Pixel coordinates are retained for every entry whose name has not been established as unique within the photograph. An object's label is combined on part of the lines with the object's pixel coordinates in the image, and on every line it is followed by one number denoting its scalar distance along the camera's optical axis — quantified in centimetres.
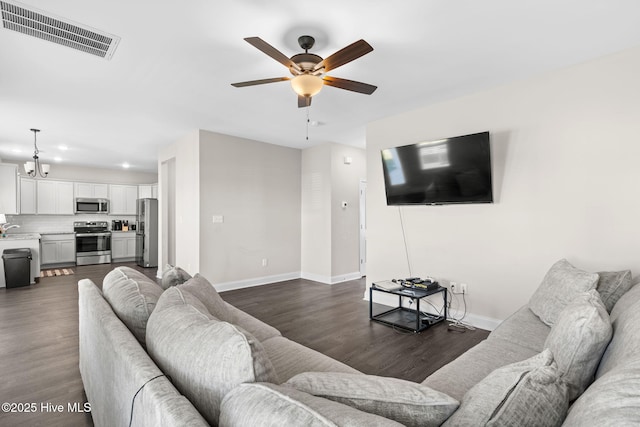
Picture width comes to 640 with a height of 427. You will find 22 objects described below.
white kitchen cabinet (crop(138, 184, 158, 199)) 844
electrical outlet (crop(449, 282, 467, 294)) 358
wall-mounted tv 327
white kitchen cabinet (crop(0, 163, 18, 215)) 649
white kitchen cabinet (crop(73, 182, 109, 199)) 795
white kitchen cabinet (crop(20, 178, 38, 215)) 718
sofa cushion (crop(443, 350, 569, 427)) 77
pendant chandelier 570
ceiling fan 212
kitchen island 548
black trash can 530
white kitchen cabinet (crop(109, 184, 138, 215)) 847
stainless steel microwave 793
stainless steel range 775
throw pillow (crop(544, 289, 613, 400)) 117
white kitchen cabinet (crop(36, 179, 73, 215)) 746
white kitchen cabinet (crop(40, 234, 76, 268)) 743
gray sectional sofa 70
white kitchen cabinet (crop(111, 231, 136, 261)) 825
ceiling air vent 209
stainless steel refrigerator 733
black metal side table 331
